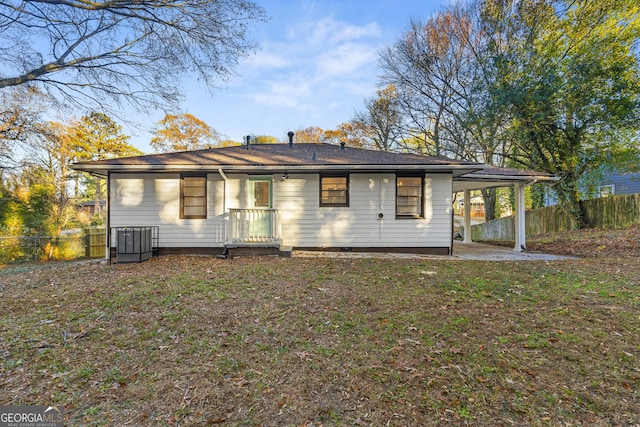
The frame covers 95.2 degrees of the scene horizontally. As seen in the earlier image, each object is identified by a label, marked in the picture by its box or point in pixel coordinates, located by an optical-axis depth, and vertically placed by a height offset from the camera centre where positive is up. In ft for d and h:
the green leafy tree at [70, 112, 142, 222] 65.82 +18.30
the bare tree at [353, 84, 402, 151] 64.81 +23.26
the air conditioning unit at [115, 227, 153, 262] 24.97 -2.40
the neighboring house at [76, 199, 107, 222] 63.67 +1.42
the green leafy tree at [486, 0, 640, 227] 35.83 +16.18
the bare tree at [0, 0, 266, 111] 20.59 +13.57
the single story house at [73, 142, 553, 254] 27.94 +1.38
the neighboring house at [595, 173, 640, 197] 50.60 +5.70
